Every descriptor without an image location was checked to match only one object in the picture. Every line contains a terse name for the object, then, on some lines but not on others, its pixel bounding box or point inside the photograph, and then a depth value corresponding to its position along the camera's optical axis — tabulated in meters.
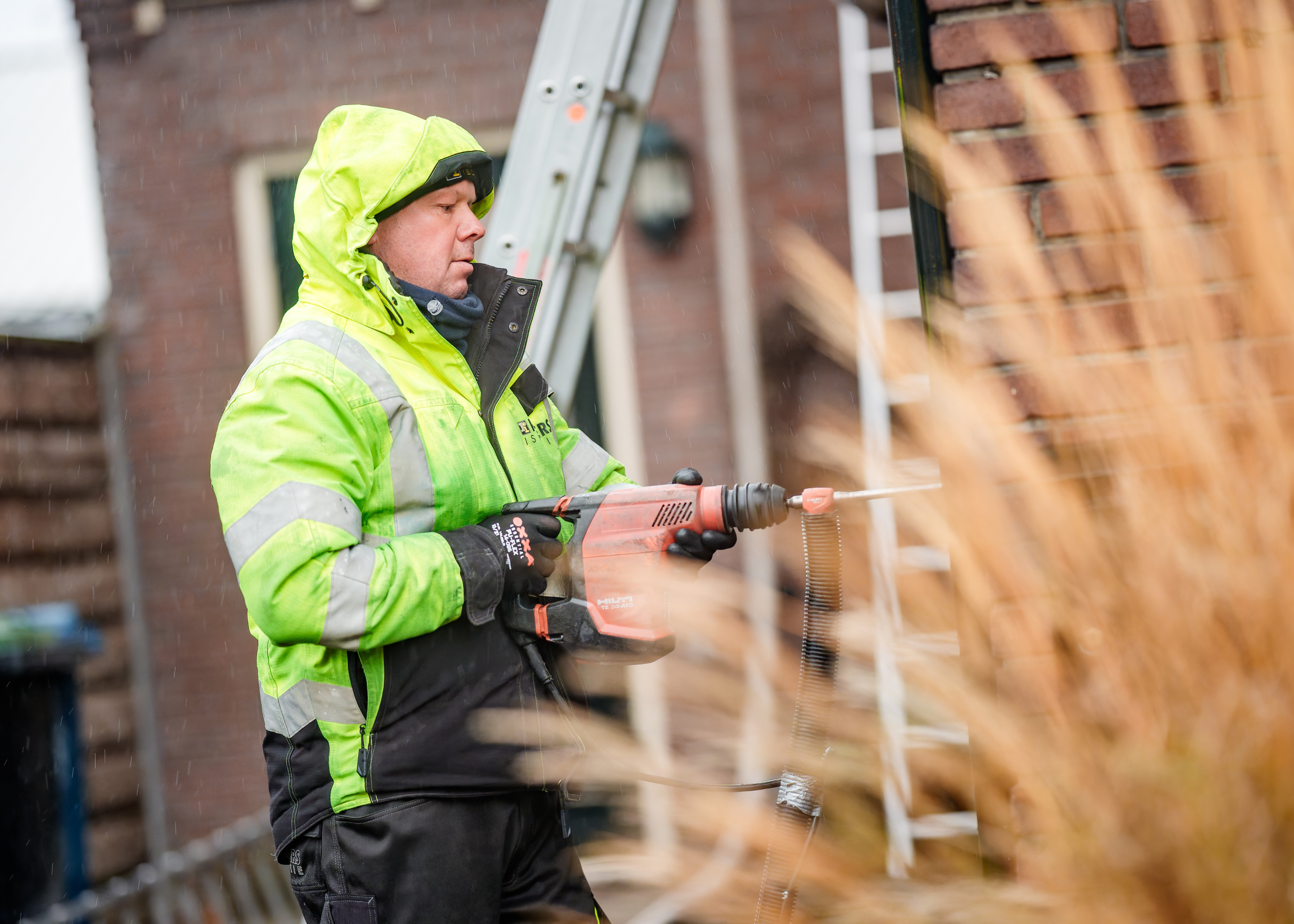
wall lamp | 9.40
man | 4.98
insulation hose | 4.47
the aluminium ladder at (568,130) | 5.52
